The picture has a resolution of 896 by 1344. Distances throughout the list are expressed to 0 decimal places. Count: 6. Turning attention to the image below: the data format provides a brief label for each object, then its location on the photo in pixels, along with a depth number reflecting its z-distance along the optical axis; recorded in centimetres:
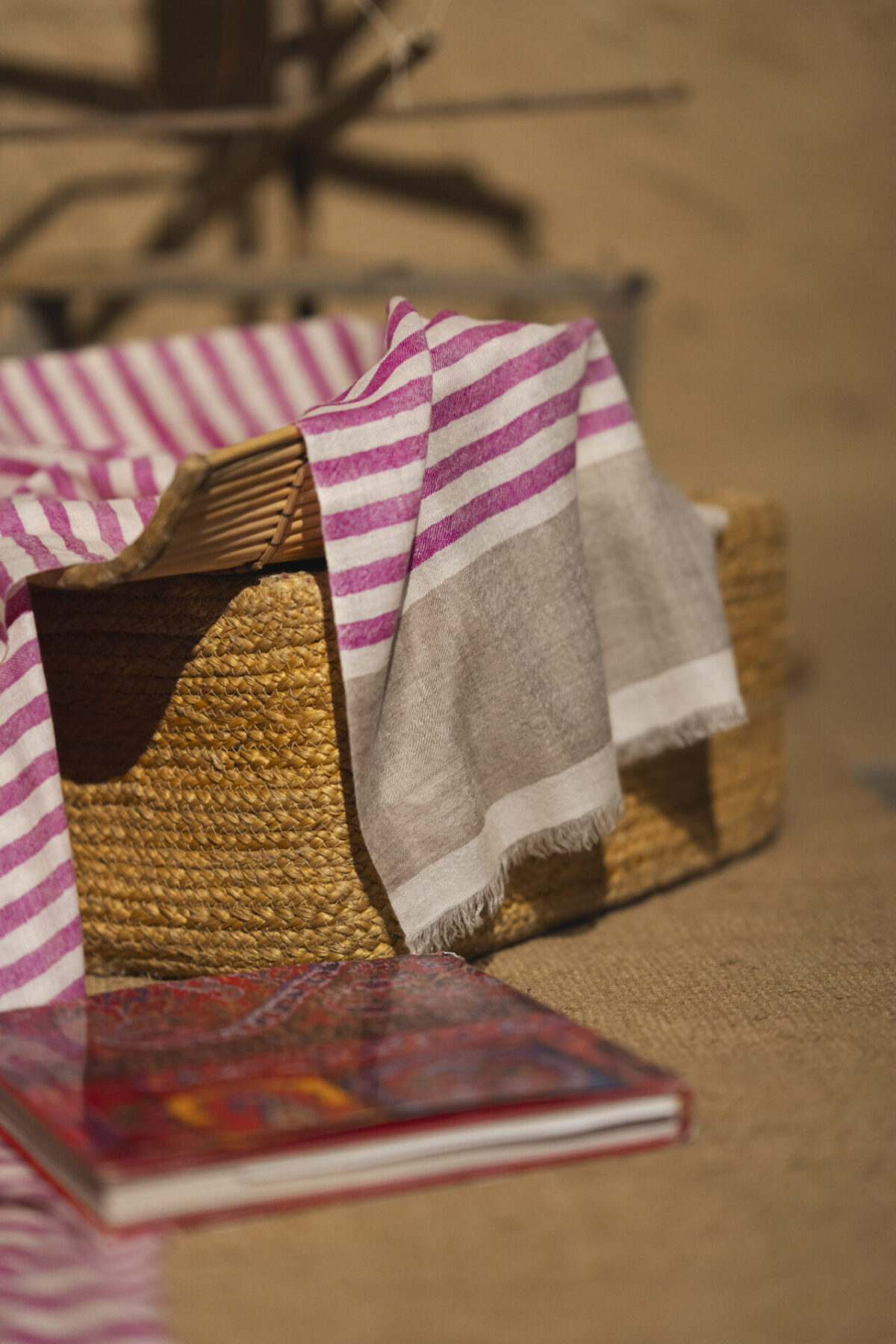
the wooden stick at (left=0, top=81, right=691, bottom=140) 242
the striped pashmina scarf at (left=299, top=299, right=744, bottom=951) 193
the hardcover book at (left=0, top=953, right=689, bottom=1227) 178
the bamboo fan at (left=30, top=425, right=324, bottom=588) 187
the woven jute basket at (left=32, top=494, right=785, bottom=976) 198
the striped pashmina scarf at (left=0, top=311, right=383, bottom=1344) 176
